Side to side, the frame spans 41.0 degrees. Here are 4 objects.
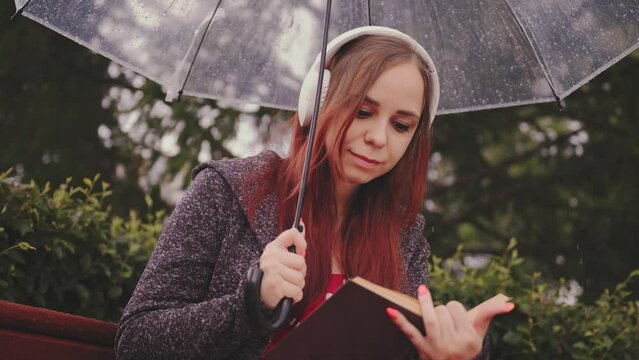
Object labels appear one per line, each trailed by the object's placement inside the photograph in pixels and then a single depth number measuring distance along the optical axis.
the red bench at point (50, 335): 1.92
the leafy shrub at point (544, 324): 3.64
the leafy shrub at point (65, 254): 2.75
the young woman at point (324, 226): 1.75
